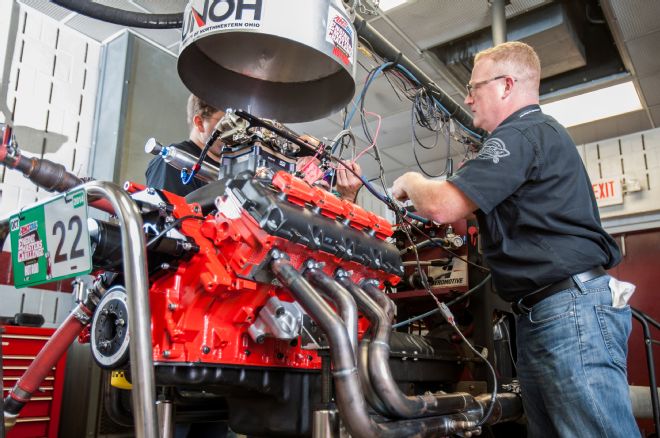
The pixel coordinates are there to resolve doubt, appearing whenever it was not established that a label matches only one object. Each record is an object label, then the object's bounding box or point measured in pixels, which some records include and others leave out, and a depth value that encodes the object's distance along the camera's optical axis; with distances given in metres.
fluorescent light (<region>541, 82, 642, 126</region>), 5.42
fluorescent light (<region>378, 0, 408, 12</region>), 4.20
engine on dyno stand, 1.34
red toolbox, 2.94
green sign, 0.99
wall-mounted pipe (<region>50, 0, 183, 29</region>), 2.28
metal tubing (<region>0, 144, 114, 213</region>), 1.22
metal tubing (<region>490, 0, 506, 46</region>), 4.09
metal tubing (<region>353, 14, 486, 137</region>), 3.30
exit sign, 6.01
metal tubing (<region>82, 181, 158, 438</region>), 0.89
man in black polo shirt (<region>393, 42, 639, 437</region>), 1.58
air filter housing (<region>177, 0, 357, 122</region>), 1.56
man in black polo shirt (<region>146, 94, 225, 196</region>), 2.15
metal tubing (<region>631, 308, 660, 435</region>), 2.27
